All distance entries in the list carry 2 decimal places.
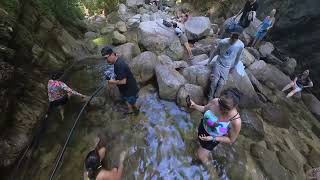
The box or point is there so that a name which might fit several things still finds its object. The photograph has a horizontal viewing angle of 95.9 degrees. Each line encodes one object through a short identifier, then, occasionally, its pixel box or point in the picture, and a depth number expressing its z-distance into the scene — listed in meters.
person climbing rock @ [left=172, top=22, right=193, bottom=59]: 6.68
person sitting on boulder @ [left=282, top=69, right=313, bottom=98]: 6.15
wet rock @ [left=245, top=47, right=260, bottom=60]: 6.82
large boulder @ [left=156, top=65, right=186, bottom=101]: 4.68
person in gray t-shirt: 4.09
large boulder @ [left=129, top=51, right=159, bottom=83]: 5.05
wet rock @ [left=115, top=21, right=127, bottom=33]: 7.48
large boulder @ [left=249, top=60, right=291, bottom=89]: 6.20
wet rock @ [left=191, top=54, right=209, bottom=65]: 5.82
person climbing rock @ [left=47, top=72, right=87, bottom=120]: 3.73
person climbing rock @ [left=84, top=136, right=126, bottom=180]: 2.53
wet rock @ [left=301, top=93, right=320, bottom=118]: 6.15
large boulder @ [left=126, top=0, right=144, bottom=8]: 10.34
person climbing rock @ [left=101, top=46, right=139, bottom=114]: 3.52
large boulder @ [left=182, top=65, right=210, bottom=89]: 4.92
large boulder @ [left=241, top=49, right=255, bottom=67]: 6.22
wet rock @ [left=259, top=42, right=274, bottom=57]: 7.28
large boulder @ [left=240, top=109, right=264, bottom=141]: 4.44
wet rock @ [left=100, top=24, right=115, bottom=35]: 7.74
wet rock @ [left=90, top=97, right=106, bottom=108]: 4.46
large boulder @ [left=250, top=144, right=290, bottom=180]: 3.78
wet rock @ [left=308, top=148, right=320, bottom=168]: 4.41
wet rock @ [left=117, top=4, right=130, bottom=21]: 9.01
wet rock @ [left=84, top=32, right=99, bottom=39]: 7.40
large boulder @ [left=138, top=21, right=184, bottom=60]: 6.39
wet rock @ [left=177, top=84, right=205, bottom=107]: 4.63
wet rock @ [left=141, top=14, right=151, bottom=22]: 8.33
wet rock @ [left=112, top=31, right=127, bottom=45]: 6.80
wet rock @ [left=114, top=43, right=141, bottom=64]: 5.81
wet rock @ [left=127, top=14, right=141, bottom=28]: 7.78
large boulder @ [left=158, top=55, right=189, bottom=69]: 5.46
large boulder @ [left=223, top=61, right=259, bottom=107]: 4.93
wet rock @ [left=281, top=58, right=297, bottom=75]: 7.14
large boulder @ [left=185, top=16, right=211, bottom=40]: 7.48
